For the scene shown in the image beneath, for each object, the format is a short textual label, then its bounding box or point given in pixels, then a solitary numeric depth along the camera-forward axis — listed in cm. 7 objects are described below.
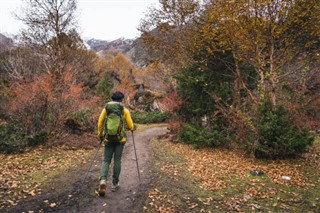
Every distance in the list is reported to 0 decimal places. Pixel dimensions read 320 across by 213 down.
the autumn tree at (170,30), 1667
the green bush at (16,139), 862
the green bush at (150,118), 2625
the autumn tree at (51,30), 1888
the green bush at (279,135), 817
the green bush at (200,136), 1123
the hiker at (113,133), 522
